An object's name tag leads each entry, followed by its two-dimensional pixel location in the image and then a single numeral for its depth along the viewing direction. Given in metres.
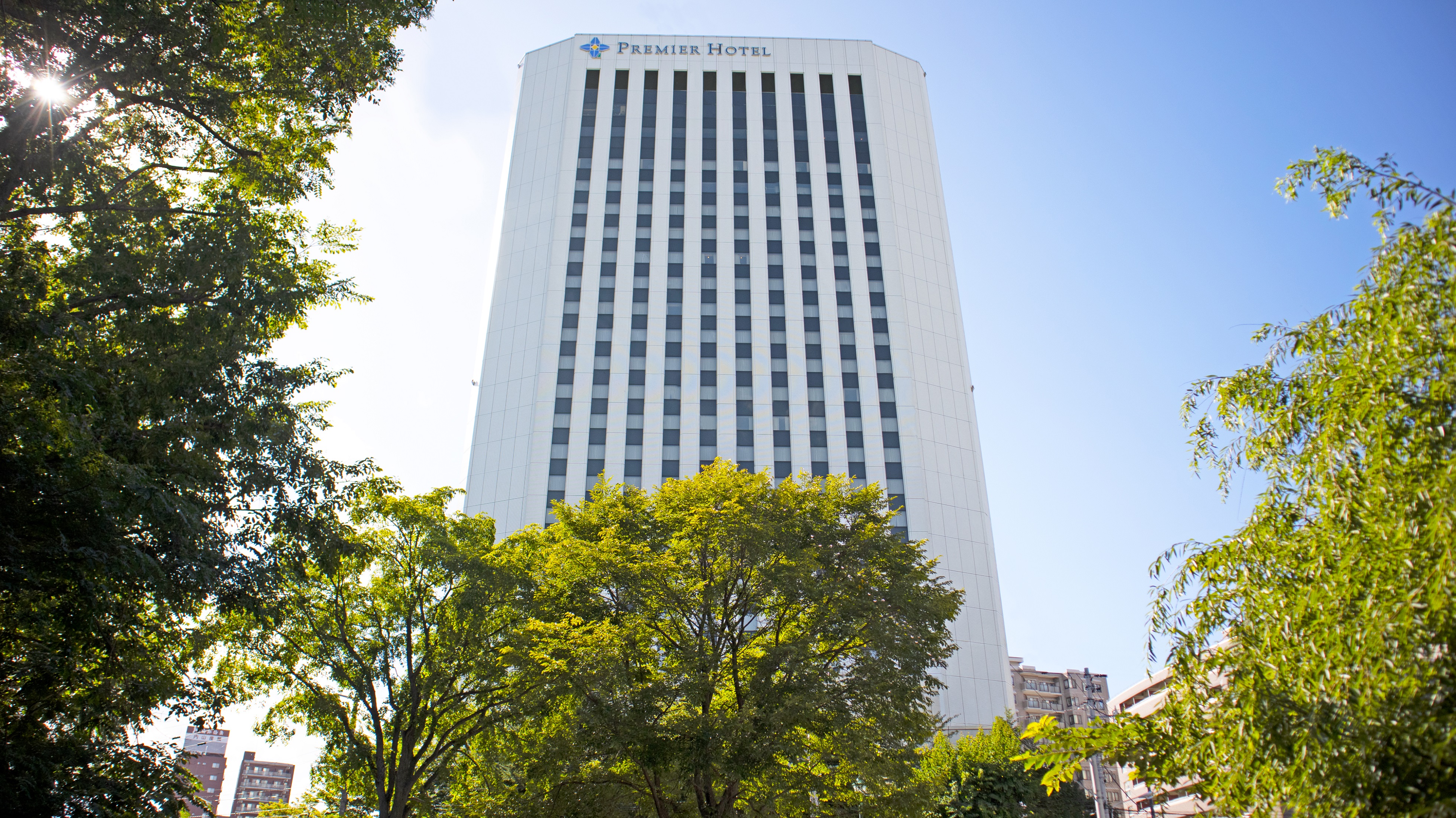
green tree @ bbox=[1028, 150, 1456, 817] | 6.91
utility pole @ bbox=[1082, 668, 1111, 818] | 40.88
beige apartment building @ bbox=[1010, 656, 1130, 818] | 123.69
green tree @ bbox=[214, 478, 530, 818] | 23.17
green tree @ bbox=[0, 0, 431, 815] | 10.47
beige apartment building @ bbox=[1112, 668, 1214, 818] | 74.12
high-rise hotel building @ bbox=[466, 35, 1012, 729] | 56.50
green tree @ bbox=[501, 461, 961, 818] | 18.66
